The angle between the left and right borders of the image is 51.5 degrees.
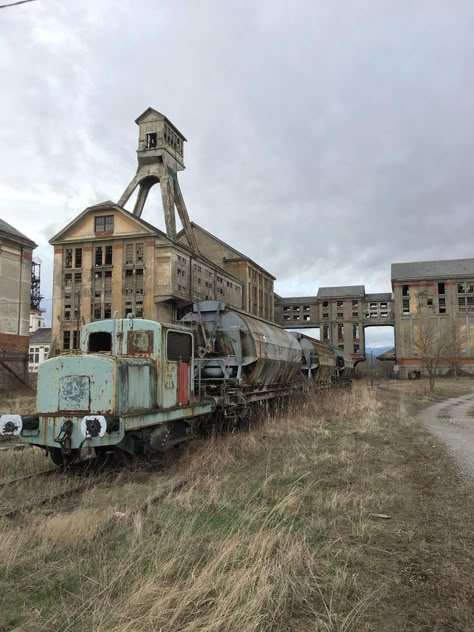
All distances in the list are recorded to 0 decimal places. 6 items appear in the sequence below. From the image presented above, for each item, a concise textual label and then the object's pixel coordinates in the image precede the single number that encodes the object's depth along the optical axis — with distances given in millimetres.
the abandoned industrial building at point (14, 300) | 32219
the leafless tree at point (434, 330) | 65006
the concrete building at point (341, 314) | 85500
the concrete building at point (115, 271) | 46656
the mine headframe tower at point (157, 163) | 52844
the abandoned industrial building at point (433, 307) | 74500
